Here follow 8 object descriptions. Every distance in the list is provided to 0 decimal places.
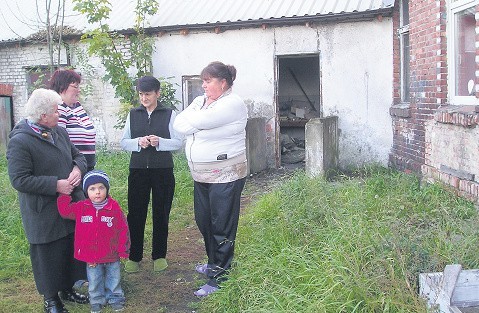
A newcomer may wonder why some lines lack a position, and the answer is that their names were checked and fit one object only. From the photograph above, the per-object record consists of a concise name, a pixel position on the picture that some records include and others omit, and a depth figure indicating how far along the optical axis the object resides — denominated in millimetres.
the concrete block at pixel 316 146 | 9352
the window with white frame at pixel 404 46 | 9578
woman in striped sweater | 4898
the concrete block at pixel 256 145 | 10633
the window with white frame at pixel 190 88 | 12156
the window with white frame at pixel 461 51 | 6121
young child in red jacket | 4375
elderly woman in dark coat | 4129
